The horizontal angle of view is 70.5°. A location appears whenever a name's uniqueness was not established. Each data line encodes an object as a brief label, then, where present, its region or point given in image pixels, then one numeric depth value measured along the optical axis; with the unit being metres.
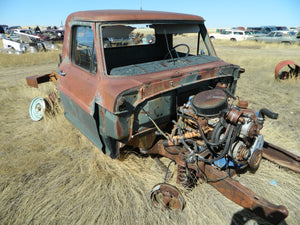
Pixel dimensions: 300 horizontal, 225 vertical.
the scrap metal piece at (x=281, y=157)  2.76
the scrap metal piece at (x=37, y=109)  4.28
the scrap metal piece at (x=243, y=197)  1.80
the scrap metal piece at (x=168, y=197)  2.25
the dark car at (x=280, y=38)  17.25
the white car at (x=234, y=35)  22.11
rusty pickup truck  2.14
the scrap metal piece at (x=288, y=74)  7.02
